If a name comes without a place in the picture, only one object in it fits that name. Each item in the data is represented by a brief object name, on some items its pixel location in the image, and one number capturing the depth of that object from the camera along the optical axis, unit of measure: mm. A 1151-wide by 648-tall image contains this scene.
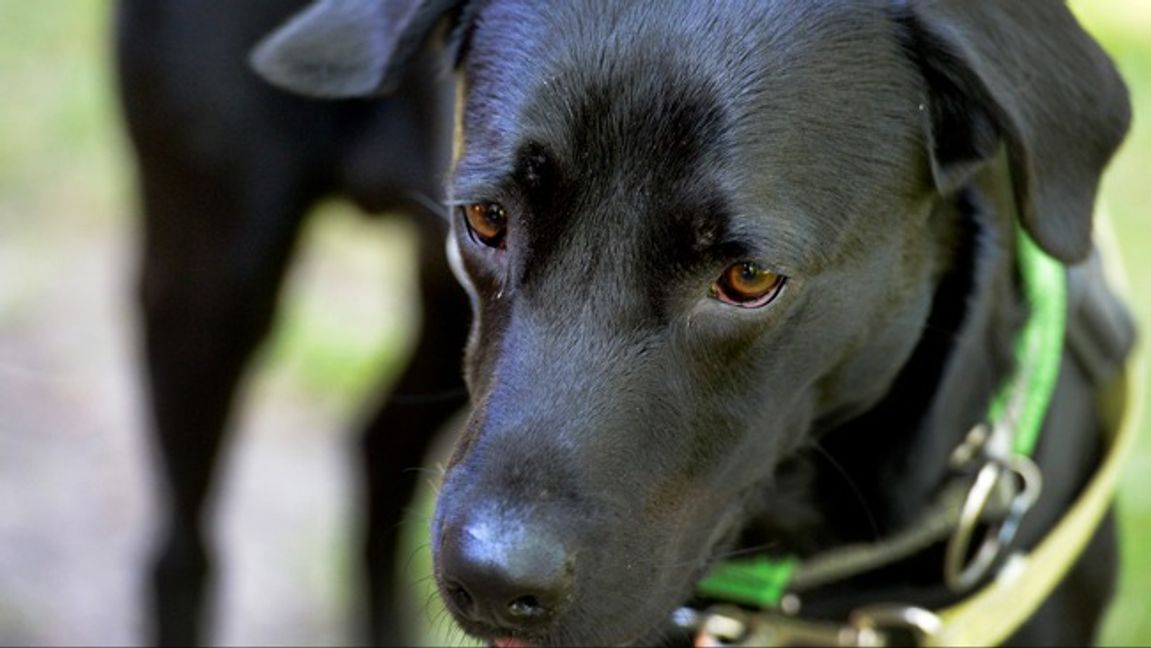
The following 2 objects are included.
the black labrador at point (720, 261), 2002
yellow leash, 2418
